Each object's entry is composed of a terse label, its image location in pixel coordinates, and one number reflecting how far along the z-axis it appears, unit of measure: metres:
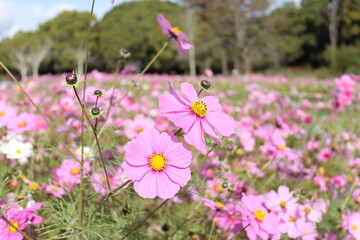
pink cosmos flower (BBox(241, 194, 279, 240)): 0.89
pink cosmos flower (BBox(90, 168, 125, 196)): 1.07
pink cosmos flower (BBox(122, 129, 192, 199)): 0.66
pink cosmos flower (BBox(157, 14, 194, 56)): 1.04
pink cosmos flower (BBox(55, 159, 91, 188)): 1.13
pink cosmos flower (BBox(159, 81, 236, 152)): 0.66
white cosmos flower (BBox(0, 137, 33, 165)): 1.33
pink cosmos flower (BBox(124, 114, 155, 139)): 1.45
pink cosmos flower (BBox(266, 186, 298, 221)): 1.13
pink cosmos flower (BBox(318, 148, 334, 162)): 2.06
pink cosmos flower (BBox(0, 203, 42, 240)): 0.76
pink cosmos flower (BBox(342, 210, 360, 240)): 1.19
